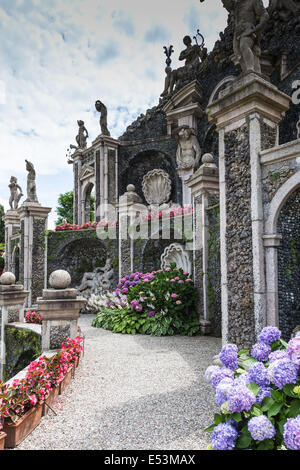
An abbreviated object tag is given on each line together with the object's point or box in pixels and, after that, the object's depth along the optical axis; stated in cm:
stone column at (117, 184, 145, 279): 1042
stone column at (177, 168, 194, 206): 1277
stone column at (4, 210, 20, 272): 1512
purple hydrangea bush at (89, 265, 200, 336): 698
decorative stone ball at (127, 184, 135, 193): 1061
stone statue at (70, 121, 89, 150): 1748
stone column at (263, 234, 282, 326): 392
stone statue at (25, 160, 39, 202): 1255
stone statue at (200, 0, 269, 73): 442
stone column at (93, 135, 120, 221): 1501
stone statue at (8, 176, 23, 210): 1578
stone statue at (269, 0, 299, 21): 959
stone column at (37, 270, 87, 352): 463
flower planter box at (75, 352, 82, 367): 454
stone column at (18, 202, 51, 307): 1212
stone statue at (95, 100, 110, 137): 1523
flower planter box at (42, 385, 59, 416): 316
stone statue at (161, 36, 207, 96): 1356
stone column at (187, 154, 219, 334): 691
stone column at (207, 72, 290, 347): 406
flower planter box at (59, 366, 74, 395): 366
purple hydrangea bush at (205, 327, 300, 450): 168
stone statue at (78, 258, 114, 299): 1126
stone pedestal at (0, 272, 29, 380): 728
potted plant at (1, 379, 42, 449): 256
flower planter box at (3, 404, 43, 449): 255
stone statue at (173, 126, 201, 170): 1266
